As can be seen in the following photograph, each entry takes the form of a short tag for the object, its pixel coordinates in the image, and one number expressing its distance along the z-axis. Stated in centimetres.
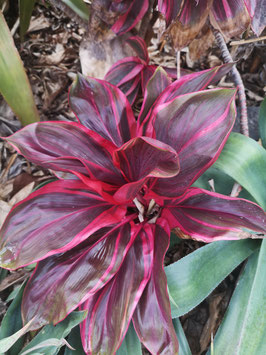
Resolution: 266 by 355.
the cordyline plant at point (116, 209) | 62
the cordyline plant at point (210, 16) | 68
